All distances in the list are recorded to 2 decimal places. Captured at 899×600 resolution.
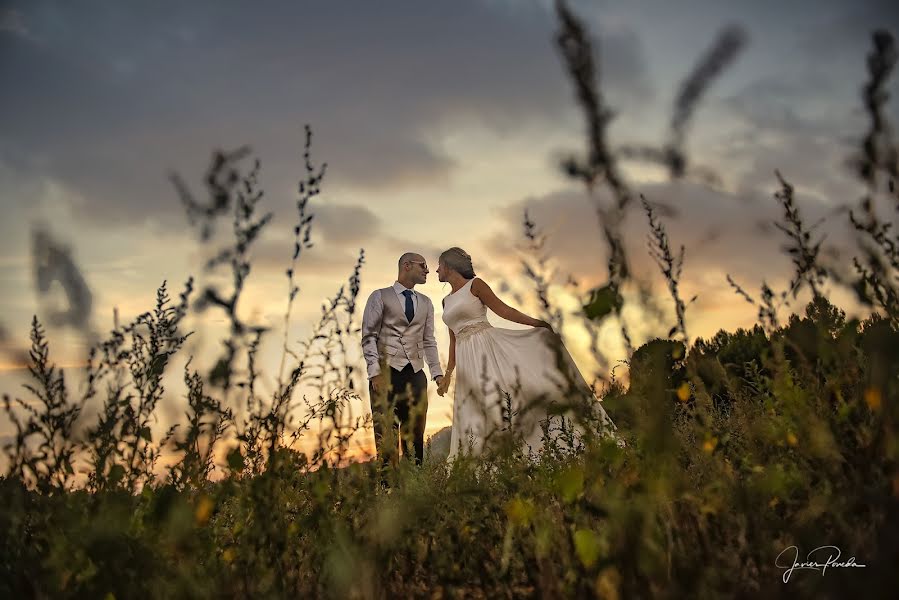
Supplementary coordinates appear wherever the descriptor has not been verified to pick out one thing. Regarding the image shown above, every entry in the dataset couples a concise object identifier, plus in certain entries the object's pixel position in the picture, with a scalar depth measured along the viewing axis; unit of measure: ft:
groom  22.93
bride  21.21
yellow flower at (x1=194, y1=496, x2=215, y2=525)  7.00
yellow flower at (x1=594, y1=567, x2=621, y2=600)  5.25
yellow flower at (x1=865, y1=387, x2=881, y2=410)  5.92
